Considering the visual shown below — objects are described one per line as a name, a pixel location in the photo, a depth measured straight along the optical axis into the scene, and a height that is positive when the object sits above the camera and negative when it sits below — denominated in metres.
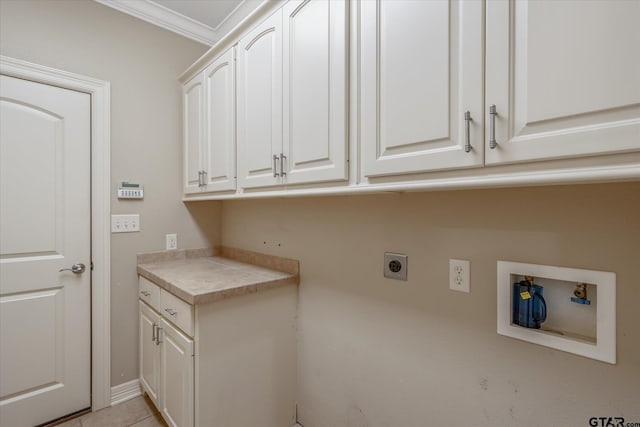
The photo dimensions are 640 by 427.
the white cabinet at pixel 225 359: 1.38 -0.74
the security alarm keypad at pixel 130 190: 2.02 +0.15
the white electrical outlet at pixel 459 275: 1.11 -0.23
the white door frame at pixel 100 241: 1.92 -0.18
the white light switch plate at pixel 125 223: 2.00 -0.07
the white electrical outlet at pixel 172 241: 2.24 -0.21
